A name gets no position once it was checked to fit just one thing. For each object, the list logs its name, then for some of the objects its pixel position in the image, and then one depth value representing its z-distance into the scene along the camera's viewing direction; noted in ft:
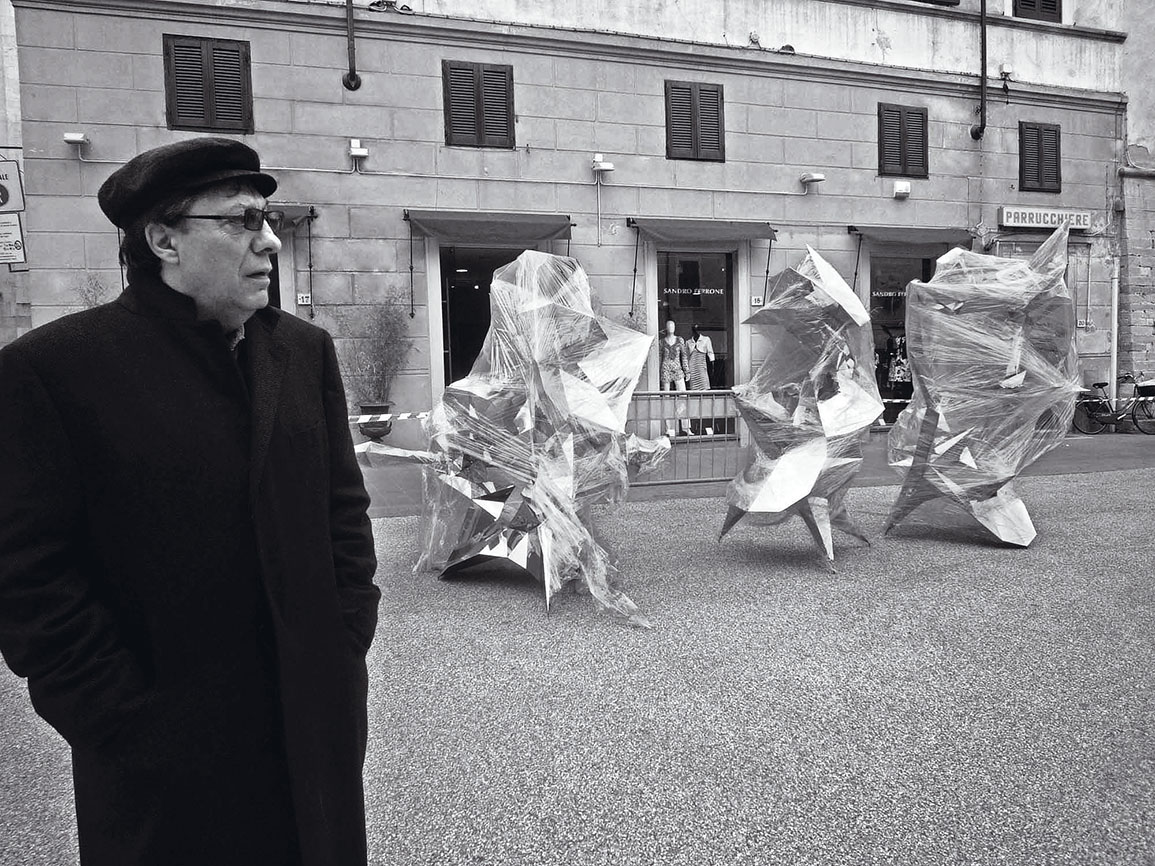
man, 4.97
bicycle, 51.62
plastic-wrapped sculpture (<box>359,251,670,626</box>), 17.43
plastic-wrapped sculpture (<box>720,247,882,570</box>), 20.40
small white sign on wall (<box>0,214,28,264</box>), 27.94
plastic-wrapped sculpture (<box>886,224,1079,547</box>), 22.15
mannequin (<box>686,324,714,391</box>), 49.37
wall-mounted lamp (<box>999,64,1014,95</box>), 54.13
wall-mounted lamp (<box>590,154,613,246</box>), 45.70
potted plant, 42.50
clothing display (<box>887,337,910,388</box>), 53.31
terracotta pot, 39.39
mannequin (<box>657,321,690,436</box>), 48.47
